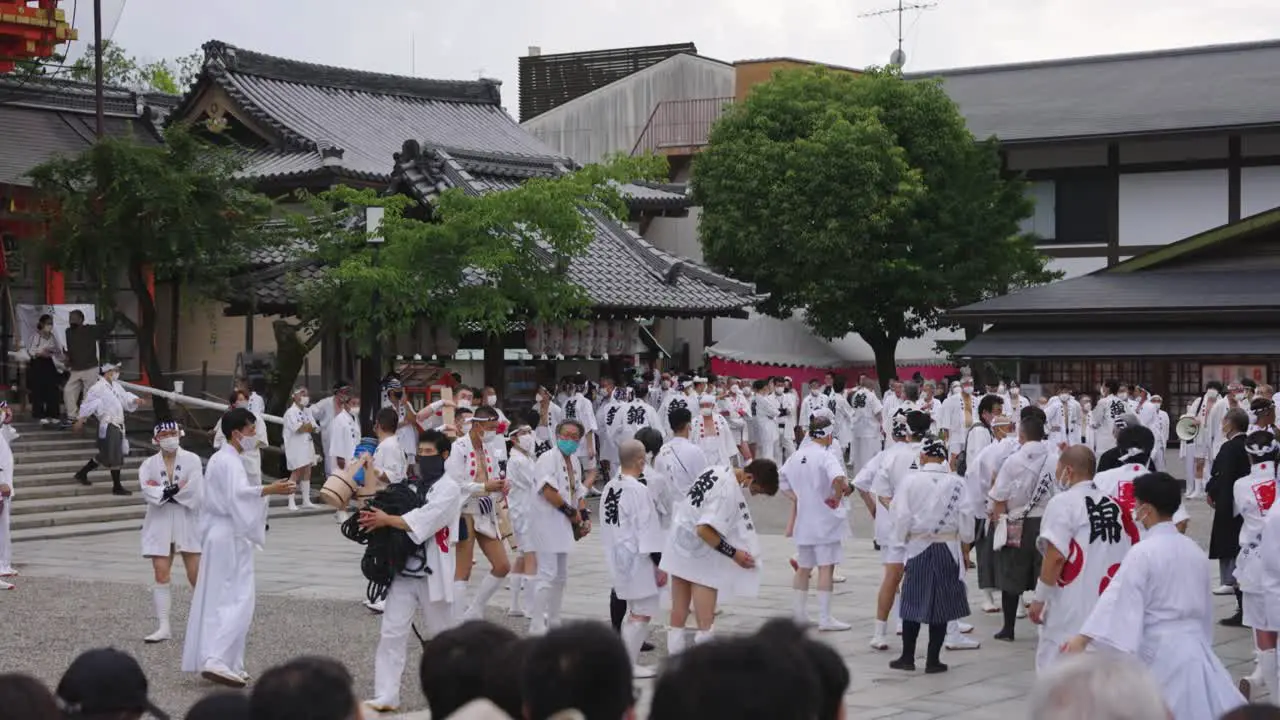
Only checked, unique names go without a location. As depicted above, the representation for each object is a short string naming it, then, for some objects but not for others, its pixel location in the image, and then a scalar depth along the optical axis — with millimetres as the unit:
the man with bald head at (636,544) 11023
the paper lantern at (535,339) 24891
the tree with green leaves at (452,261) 21891
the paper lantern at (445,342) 24031
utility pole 24422
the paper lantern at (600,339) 26422
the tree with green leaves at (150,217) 22812
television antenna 44906
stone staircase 19766
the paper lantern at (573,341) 25672
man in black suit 12891
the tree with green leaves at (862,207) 33750
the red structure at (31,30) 21625
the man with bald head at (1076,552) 9250
